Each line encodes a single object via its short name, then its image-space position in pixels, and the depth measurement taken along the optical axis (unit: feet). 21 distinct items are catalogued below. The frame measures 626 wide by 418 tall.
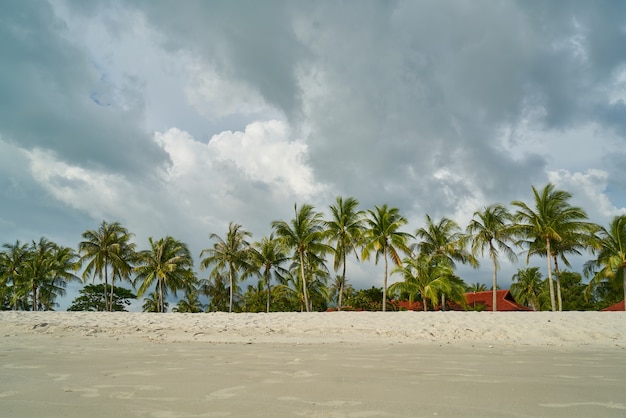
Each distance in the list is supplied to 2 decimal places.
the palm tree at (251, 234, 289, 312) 110.63
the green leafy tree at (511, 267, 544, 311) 139.54
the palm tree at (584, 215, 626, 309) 80.02
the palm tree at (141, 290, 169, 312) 155.74
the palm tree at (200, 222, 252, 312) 111.55
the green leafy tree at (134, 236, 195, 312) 114.52
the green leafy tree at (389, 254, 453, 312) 84.58
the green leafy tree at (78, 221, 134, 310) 112.78
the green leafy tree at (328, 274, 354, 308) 150.41
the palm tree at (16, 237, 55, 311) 122.01
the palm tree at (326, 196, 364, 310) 92.43
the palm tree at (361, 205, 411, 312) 87.20
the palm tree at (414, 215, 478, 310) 108.93
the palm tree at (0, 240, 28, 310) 131.79
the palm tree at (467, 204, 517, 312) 94.63
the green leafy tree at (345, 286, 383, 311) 111.14
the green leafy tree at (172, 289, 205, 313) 156.28
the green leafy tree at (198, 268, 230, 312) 133.59
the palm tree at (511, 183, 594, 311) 78.07
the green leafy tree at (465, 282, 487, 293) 183.32
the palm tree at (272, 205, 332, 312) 92.48
